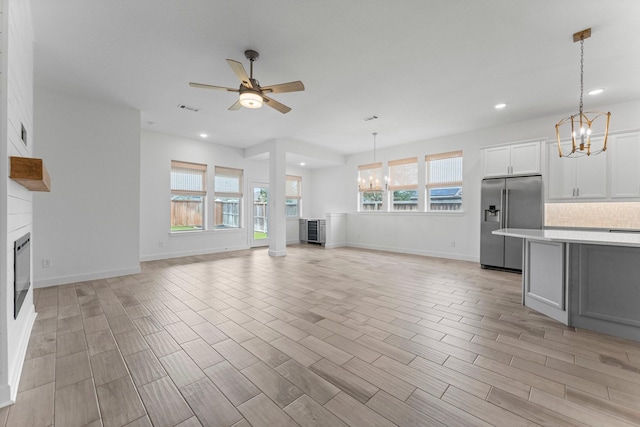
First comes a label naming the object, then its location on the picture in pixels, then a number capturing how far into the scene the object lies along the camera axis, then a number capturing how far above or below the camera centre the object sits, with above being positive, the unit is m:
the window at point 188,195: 6.46 +0.43
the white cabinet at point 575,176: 4.36 +0.67
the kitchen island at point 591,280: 2.36 -0.63
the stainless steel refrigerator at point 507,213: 4.81 +0.03
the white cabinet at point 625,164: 4.11 +0.80
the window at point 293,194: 9.20 +0.66
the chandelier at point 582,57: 2.63 +1.79
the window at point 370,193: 7.80 +0.63
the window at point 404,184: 7.03 +0.81
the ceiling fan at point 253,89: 2.82 +1.35
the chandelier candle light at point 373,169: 7.38 +1.30
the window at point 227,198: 7.28 +0.42
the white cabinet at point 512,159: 4.88 +1.06
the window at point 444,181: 6.27 +0.80
